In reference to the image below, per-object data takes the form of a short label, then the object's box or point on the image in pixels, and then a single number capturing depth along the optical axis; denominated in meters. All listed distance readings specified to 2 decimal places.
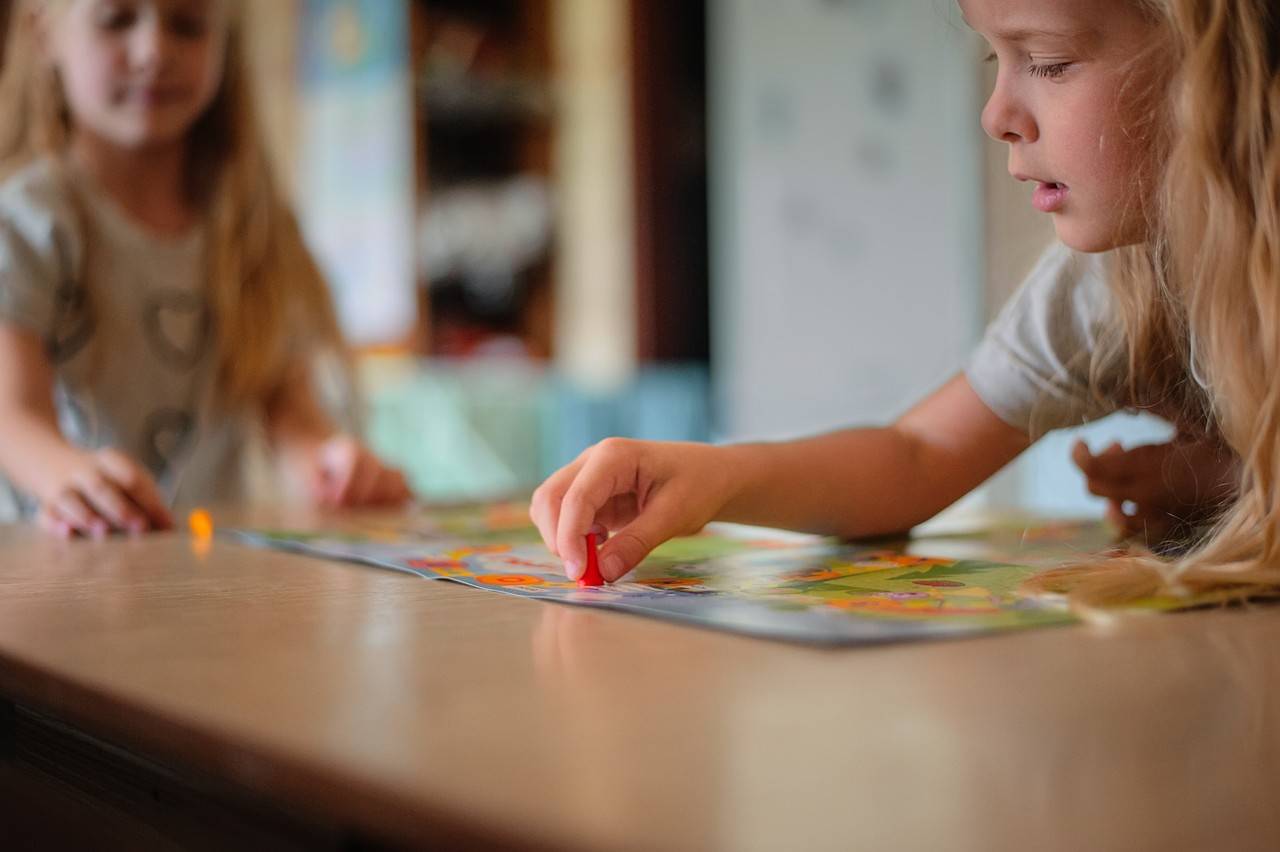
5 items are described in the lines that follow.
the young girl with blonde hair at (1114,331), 0.62
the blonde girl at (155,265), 1.26
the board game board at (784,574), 0.50
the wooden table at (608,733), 0.28
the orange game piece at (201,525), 0.95
